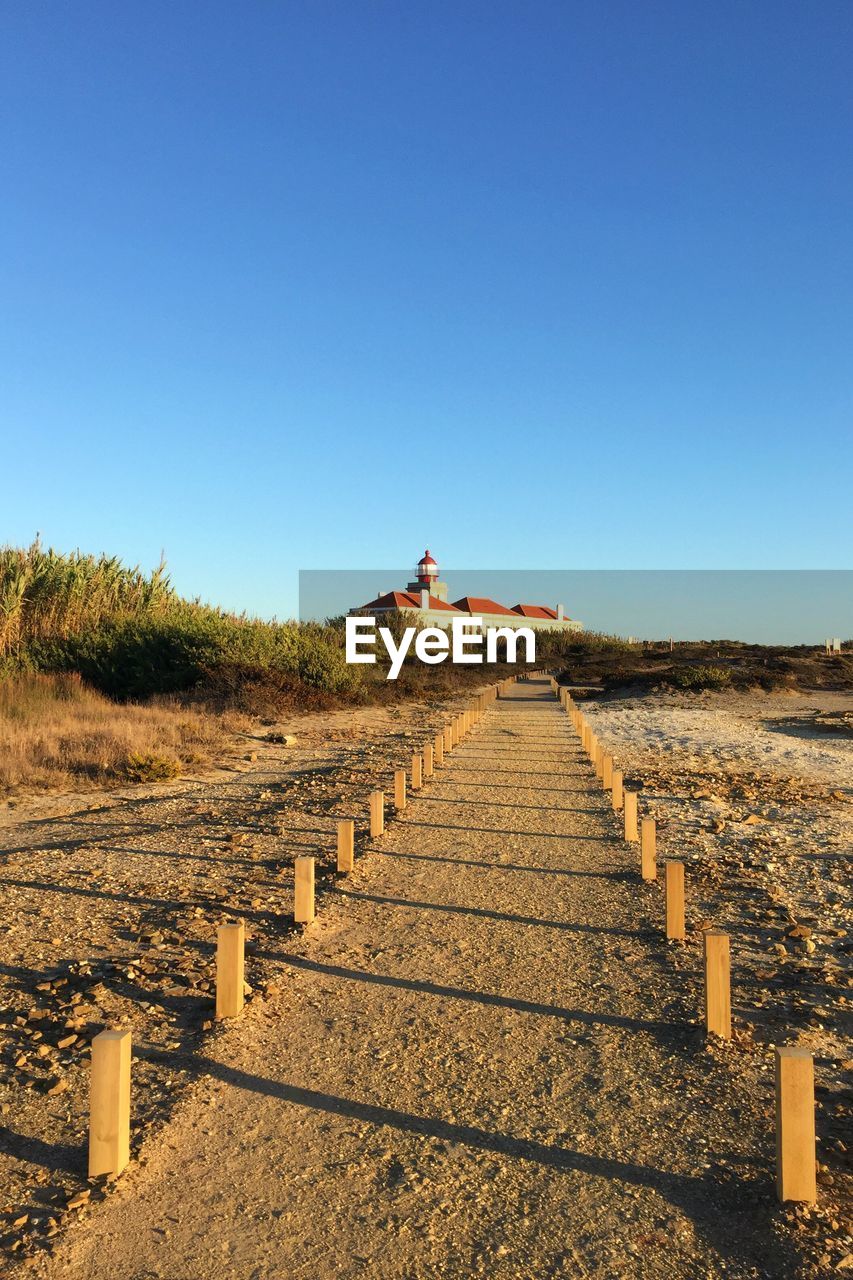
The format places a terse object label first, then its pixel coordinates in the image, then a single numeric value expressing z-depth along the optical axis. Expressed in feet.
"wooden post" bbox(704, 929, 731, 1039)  16.96
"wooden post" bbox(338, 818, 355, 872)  28.89
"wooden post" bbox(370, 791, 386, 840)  34.32
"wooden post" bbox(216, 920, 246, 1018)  17.49
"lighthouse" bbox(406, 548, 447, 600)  257.75
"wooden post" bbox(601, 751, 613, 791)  45.16
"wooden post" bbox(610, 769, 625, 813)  41.16
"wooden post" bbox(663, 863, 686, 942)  22.76
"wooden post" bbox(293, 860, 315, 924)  23.20
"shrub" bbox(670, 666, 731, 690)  118.73
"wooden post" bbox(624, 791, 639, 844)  34.63
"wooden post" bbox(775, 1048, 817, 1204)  11.82
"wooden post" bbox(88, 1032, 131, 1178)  12.29
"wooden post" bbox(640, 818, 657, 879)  28.63
